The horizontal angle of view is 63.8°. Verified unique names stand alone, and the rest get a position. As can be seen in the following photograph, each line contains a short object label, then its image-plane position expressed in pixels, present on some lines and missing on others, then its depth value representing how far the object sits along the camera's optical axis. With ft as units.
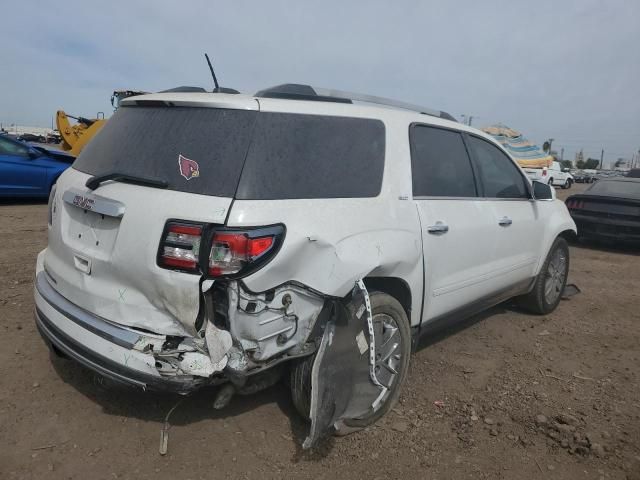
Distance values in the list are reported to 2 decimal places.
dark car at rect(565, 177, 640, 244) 28.38
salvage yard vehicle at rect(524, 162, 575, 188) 88.99
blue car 33.50
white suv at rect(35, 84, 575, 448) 7.64
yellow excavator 52.06
